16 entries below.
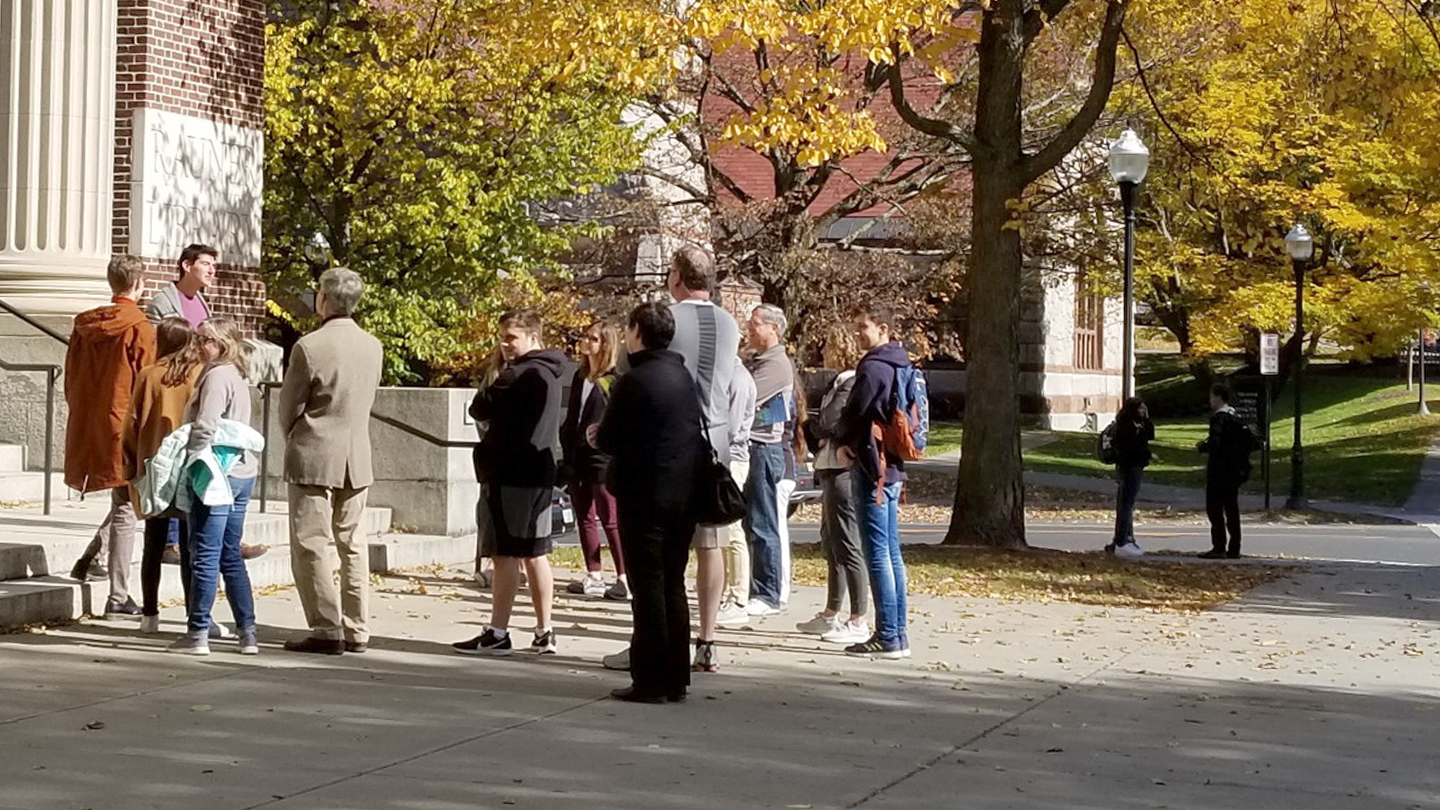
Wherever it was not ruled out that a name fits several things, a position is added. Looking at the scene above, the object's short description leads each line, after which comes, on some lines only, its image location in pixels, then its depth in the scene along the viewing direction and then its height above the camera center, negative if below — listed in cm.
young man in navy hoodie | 1045 +1
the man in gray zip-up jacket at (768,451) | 1172 +11
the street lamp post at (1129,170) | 2083 +320
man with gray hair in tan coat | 990 +3
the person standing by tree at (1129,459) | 1983 +15
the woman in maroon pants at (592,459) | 1228 +5
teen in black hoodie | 1002 +8
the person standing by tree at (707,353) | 961 +56
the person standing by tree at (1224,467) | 1964 +8
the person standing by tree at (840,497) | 1104 -15
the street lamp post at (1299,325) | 2708 +213
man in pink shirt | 1149 +102
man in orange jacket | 1127 +48
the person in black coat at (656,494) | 889 -12
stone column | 1507 +243
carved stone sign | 1562 +225
